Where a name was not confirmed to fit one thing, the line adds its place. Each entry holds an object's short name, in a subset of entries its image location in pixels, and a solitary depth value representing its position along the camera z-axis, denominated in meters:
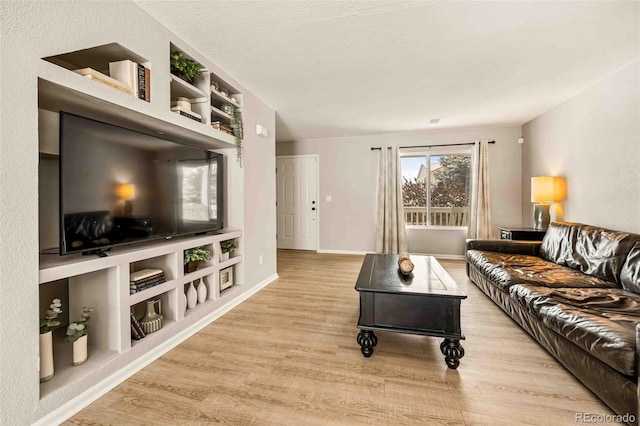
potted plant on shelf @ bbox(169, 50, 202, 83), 2.18
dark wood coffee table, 1.79
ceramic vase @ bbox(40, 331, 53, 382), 1.39
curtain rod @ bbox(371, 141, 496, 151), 4.88
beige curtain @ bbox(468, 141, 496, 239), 4.73
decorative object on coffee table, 2.20
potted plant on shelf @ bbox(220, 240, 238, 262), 2.79
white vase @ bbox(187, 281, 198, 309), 2.37
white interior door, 5.82
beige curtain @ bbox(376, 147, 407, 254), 5.19
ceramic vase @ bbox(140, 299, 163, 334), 1.97
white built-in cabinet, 1.46
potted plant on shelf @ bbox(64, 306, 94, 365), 1.53
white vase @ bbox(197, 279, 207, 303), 2.50
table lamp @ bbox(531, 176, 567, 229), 3.57
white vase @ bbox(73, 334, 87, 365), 1.55
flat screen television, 1.54
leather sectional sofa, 1.35
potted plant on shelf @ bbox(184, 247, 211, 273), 2.37
